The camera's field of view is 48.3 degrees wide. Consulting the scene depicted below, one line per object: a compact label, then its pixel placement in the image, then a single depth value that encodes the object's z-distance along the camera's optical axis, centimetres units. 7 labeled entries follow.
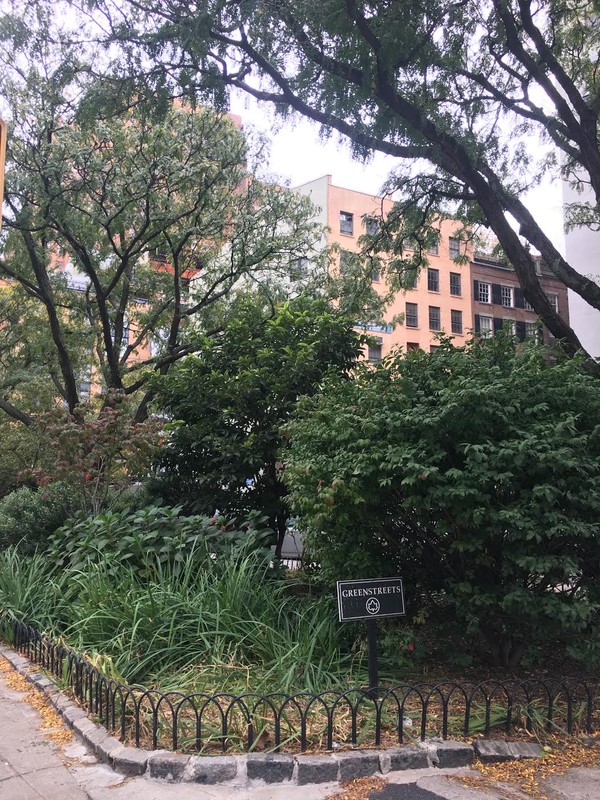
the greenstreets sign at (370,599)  469
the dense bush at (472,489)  468
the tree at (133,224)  1252
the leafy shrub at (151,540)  670
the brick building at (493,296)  5562
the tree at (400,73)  784
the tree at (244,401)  855
